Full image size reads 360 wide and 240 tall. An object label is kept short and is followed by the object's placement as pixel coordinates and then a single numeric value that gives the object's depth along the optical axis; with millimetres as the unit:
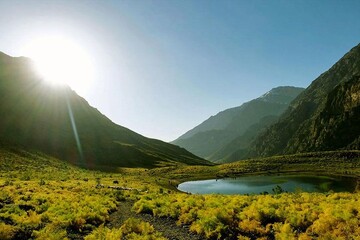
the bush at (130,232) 16125
